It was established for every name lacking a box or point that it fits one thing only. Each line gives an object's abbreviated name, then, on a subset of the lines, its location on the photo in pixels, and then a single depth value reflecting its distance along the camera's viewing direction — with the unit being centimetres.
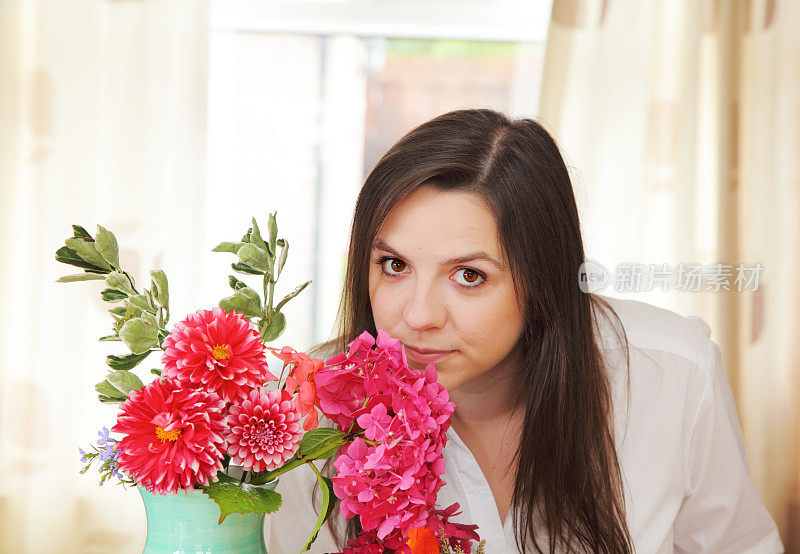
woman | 111
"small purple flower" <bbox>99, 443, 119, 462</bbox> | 75
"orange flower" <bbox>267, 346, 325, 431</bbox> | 76
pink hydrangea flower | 77
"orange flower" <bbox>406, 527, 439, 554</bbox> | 75
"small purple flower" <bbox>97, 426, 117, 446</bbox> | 75
